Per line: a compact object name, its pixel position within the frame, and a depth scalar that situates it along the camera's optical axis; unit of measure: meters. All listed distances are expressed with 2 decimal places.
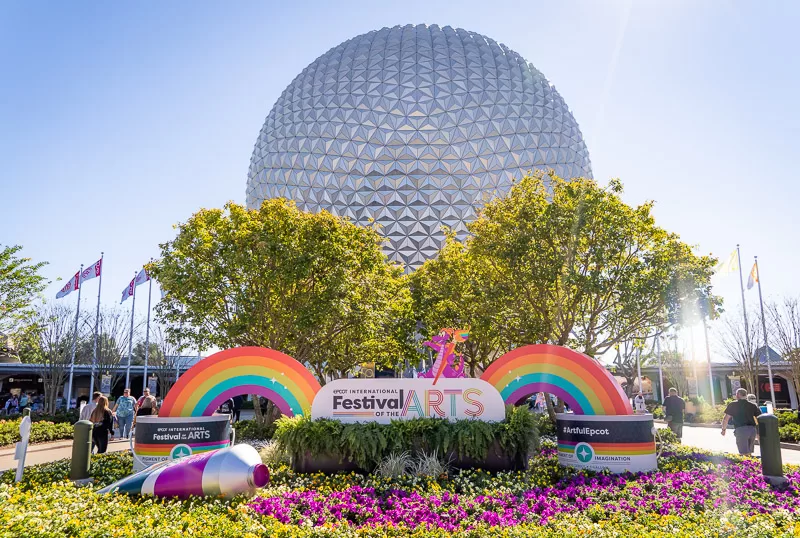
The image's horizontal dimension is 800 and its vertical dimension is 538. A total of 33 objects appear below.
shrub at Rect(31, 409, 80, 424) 29.83
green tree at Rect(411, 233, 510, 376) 24.83
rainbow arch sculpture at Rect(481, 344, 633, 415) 14.10
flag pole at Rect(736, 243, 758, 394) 33.06
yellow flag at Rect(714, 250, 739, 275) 32.50
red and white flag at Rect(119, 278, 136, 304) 34.47
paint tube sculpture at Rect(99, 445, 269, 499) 10.11
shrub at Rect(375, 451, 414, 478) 12.16
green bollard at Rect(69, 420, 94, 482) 12.24
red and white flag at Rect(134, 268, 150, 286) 33.75
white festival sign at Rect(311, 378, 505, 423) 13.96
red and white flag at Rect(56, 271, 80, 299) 32.47
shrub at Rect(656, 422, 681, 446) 18.92
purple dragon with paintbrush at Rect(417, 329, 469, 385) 15.52
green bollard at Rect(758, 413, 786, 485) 11.34
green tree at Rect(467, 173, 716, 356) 21.30
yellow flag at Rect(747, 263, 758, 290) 32.23
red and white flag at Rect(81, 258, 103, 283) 32.94
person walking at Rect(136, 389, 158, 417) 18.89
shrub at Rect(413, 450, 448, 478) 12.12
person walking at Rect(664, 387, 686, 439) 20.39
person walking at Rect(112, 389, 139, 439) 23.00
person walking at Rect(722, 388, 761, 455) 15.39
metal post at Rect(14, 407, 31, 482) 12.29
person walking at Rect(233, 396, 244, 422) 35.13
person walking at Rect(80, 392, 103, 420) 20.80
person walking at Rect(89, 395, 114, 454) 17.45
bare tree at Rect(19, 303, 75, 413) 37.38
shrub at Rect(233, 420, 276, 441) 21.64
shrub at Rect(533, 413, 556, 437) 21.62
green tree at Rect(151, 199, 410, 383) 22.52
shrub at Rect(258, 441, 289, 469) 13.28
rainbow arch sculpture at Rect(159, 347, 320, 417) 14.97
